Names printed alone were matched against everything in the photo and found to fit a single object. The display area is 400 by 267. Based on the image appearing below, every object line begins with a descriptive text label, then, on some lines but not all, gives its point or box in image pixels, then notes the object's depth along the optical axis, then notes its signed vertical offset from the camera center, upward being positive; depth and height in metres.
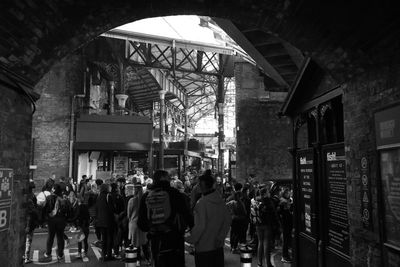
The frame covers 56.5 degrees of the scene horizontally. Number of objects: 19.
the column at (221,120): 25.72 +3.87
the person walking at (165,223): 4.39 -0.59
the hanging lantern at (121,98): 22.01 +4.44
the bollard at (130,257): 5.14 -1.16
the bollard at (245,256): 4.85 -1.10
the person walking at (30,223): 7.50 -1.00
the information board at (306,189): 6.08 -0.28
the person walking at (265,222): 6.88 -0.93
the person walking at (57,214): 7.70 -0.85
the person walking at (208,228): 4.46 -0.66
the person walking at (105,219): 7.78 -0.96
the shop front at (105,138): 19.00 +1.90
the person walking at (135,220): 7.16 -0.91
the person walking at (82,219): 8.26 -1.03
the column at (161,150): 22.20 +1.37
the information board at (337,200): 5.11 -0.39
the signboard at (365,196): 4.36 -0.28
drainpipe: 18.31 +2.09
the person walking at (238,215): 8.27 -0.94
